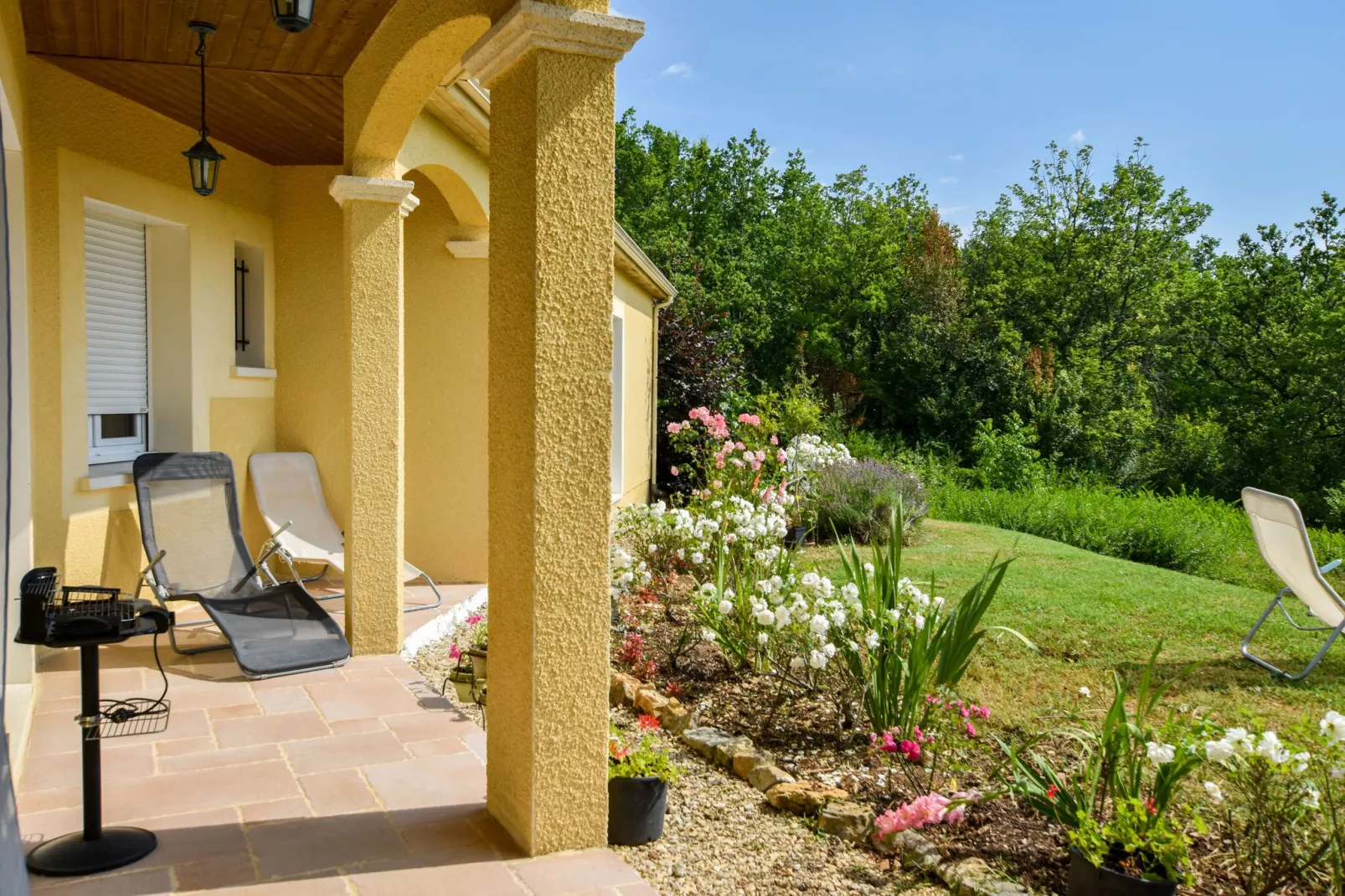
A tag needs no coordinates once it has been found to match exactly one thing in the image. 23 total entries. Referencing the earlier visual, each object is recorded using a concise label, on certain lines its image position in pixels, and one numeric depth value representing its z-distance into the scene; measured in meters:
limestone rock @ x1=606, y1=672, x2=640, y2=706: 4.61
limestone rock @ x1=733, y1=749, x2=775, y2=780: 3.75
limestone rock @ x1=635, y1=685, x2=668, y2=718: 4.39
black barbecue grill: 2.59
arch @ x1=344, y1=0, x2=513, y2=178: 3.35
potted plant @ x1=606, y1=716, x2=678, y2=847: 3.03
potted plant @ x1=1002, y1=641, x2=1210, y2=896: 2.60
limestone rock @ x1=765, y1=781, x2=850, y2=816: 3.42
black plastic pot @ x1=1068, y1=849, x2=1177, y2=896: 2.54
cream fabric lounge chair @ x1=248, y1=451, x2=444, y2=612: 6.51
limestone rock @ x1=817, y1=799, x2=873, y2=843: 3.24
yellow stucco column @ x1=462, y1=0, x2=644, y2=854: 2.67
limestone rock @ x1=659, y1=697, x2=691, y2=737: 4.24
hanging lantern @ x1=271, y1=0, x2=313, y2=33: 3.36
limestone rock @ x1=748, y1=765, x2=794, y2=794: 3.63
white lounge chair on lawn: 5.32
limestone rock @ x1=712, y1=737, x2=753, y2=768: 3.88
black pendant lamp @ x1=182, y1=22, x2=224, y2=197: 5.20
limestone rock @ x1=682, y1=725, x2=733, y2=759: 3.98
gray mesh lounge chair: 4.84
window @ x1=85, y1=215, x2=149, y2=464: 5.58
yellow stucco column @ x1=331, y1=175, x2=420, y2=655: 4.86
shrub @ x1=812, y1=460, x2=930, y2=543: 10.02
